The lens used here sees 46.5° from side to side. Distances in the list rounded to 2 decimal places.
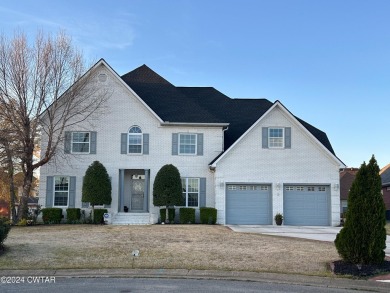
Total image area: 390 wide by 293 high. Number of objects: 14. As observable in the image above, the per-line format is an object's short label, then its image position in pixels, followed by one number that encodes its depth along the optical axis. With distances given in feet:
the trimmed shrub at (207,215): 79.97
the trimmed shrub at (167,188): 79.30
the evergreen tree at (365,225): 34.40
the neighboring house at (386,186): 141.05
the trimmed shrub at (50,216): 78.64
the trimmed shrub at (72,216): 79.30
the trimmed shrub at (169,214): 80.43
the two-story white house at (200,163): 82.28
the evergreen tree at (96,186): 78.02
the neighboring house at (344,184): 152.97
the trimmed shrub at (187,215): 80.43
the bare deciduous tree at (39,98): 74.33
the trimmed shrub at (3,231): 40.09
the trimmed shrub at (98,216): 78.54
